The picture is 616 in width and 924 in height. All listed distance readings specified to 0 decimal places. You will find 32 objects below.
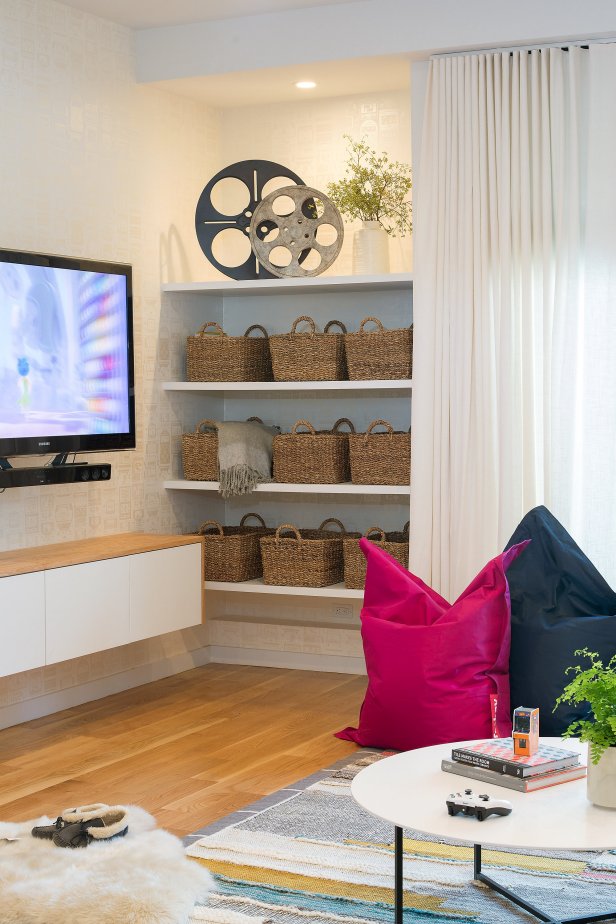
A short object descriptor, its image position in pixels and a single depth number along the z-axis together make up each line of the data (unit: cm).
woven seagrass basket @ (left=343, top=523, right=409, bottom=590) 486
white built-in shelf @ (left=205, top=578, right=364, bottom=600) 494
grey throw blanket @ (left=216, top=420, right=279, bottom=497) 511
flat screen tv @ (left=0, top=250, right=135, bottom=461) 412
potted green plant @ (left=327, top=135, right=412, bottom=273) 496
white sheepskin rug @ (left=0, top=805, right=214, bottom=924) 267
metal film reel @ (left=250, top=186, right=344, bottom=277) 505
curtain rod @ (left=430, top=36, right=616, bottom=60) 434
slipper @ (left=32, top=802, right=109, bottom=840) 317
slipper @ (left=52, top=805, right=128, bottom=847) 311
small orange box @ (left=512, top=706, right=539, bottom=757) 264
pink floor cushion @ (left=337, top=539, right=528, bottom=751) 381
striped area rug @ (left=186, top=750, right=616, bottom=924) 276
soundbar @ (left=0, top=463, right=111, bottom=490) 403
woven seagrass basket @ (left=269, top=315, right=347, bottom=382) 496
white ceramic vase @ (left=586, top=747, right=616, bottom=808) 242
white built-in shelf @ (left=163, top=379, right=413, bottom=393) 481
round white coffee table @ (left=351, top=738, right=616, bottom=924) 229
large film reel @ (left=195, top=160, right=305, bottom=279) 521
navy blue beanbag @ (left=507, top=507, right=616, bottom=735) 379
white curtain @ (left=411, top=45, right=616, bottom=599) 436
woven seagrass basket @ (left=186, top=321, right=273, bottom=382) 518
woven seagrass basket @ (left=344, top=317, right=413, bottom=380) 480
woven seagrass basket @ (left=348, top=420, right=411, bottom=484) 484
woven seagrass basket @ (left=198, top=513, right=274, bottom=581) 519
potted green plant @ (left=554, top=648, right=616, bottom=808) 242
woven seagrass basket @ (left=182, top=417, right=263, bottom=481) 521
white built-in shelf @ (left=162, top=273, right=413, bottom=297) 487
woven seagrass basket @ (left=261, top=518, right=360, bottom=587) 500
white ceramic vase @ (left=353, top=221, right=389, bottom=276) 498
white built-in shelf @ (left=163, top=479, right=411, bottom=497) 484
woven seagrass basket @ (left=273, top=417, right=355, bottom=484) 499
